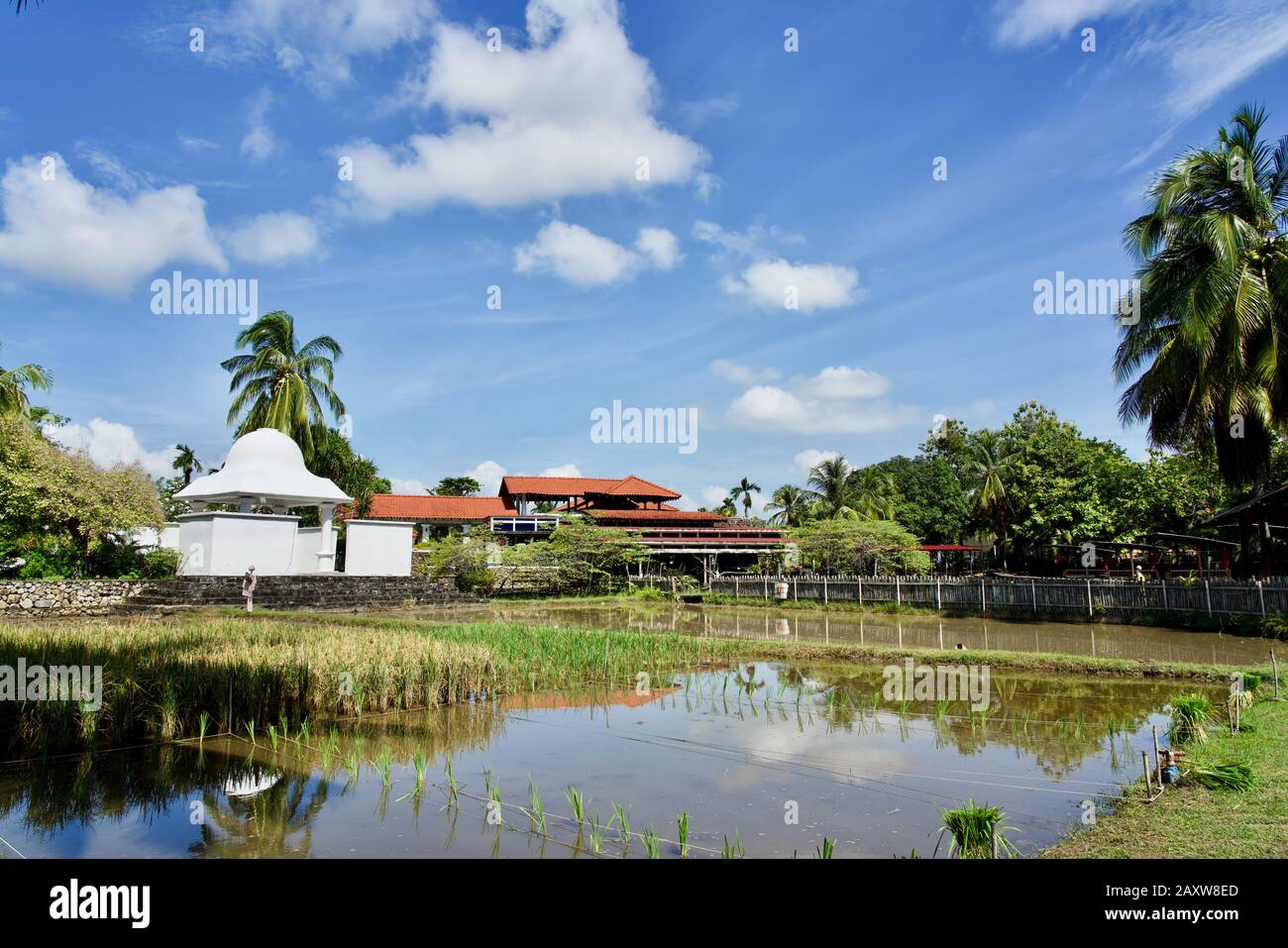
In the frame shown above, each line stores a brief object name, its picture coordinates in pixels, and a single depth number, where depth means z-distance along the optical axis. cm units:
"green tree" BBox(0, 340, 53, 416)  1997
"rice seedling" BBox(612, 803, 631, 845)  512
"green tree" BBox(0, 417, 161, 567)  1989
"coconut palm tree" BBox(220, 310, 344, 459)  2788
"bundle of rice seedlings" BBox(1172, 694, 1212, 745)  743
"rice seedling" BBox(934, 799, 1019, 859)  471
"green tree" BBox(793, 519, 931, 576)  3172
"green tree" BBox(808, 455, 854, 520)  4256
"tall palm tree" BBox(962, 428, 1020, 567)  3619
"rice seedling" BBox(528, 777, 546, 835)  539
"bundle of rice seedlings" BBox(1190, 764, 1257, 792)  559
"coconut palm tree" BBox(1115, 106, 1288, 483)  1580
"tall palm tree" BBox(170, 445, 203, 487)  4912
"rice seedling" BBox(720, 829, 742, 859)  441
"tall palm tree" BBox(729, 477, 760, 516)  6406
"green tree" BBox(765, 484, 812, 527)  4844
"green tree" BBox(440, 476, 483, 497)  6159
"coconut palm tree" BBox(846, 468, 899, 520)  4350
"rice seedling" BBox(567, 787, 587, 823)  532
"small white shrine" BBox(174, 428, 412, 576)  2114
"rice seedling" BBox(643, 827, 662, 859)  465
